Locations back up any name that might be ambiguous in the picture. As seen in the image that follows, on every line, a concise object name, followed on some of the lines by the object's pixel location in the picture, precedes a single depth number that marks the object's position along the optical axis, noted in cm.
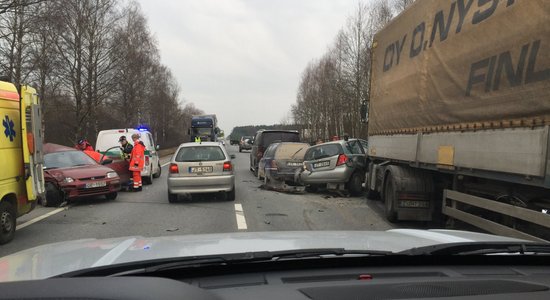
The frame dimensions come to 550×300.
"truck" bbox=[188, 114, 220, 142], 4248
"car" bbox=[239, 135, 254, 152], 5635
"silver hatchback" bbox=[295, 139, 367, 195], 1241
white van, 1702
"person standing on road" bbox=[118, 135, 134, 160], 1515
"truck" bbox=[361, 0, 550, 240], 491
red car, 1117
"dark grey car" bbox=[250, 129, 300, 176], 1948
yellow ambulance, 725
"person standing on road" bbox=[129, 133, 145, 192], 1418
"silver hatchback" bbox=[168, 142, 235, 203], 1167
